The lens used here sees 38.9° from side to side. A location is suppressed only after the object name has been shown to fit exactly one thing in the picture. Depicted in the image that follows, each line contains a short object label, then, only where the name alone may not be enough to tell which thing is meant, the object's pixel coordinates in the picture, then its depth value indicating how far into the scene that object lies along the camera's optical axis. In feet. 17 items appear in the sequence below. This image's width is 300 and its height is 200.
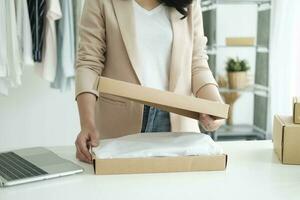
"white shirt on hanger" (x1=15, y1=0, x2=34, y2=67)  6.93
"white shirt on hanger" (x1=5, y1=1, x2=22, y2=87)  6.83
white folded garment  3.12
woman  4.12
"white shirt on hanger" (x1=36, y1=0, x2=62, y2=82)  7.01
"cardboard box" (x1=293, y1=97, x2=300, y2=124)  3.43
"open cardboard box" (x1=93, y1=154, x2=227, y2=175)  3.09
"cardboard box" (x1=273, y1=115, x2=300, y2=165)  3.39
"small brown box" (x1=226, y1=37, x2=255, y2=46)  9.21
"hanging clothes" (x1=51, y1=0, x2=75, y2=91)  7.27
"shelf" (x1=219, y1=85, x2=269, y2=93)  9.22
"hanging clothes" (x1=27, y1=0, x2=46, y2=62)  7.02
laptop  2.93
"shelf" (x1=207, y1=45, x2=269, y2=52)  9.03
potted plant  9.11
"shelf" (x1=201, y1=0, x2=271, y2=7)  8.96
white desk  2.70
